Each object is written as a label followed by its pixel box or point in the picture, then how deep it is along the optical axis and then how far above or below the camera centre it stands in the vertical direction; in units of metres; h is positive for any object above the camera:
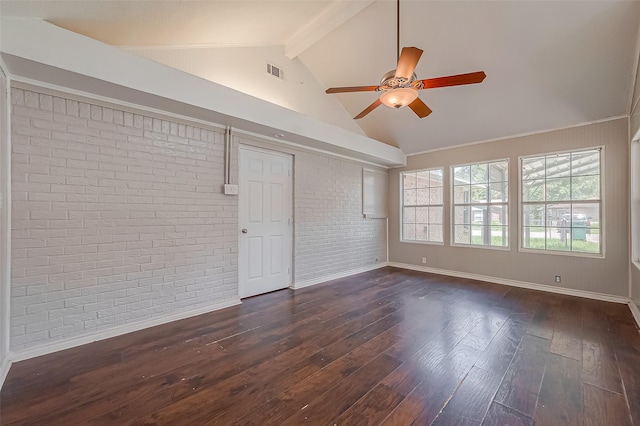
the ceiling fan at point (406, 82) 2.21 +1.20
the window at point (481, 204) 4.76 +0.21
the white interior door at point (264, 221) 3.86 -0.11
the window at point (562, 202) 3.94 +0.22
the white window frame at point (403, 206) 5.48 +0.19
